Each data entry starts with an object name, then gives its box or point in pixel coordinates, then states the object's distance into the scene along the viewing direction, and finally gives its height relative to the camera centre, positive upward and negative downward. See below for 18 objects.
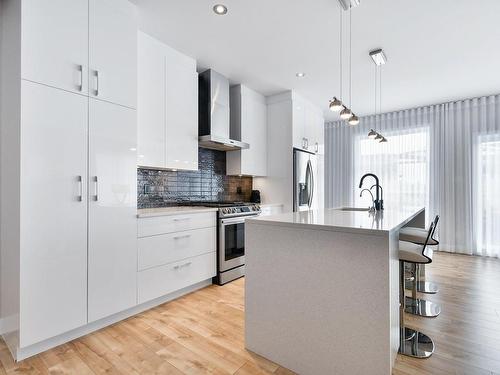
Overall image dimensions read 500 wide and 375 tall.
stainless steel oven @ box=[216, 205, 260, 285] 3.09 -0.65
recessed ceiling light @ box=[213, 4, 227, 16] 2.21 +1.50
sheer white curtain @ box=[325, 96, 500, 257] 4.29 +0.46
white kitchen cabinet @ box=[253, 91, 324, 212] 4.11 +0.78
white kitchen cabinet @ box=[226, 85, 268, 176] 3.89 +0.87
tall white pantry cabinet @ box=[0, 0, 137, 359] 1.68 +0.15
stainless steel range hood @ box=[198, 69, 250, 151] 3.34 +1.01
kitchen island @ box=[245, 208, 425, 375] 1.36 -0.58
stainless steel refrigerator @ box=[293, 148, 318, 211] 4.09 +0.15
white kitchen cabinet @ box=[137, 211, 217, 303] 2.35 -0.61
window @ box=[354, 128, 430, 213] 4.80 +0.46
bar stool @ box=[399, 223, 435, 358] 1.77 -1.00
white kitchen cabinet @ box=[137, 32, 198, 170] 2.63 +0.87
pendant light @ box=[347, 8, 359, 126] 2.37 +0.73
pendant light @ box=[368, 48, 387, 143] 2.86 +1.46
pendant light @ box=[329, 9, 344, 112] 2.31 +0.73
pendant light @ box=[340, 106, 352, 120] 2.46 +0.70
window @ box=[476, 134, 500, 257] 4.23 -0.09
